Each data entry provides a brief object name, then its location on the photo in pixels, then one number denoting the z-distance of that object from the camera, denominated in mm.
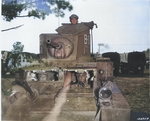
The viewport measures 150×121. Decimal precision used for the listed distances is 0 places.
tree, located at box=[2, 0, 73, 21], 3078
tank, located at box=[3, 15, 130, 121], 2730
